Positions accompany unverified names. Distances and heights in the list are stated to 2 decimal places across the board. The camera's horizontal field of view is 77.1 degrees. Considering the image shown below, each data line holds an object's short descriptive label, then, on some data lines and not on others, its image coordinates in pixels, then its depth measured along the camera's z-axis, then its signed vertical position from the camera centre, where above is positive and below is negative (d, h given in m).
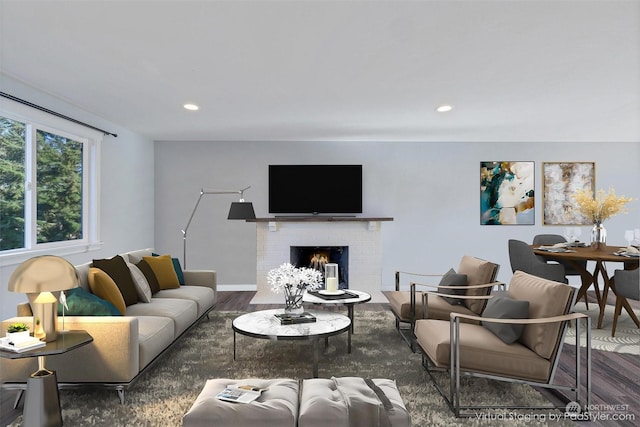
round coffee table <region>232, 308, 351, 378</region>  2.94 -0.87
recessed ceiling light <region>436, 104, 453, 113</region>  4.36 +1.20
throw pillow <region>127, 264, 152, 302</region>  3.68 -0.63
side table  2.18 -0.97
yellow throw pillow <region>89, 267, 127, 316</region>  3.11 -0.55
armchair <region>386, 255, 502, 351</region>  3.59 -0.79
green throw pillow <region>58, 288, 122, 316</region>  2.76 -0.62
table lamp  2.22 -0.38
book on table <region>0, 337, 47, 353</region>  2.18 -0.70
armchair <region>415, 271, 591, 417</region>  2.44 -0.84
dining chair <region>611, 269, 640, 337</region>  3.99 -0.71
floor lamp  4.84 +0.07
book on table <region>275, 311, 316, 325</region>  3.27 -0.85
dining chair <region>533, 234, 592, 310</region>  4.90 -0.61
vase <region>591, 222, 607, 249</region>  4.85 -0.24
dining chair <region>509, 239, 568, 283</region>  4.57 -0.56
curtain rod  3.40 +1.03
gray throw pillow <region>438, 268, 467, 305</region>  3.76 -0.64
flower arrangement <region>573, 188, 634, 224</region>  4.80 +0.11
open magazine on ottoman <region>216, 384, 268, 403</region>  1.95 -0.89
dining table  4.24 -0.44
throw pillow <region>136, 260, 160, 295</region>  4.05 -0.59
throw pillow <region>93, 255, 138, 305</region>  3.45 -0.51
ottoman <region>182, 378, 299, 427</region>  1.83 -0.91
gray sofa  2.55 -0.92
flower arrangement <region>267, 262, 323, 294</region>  3.50 -0.54
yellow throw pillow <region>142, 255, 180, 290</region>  4.31 -0.59
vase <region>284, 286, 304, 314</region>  3.56 -0.74
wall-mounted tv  6.36 +0.47
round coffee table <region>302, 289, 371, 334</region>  3.87 -0.82
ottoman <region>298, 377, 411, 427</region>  1.84 -0.90
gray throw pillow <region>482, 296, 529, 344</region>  2.61 -0.66
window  3.68 +0.35
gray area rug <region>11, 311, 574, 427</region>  2.42 -1.20
